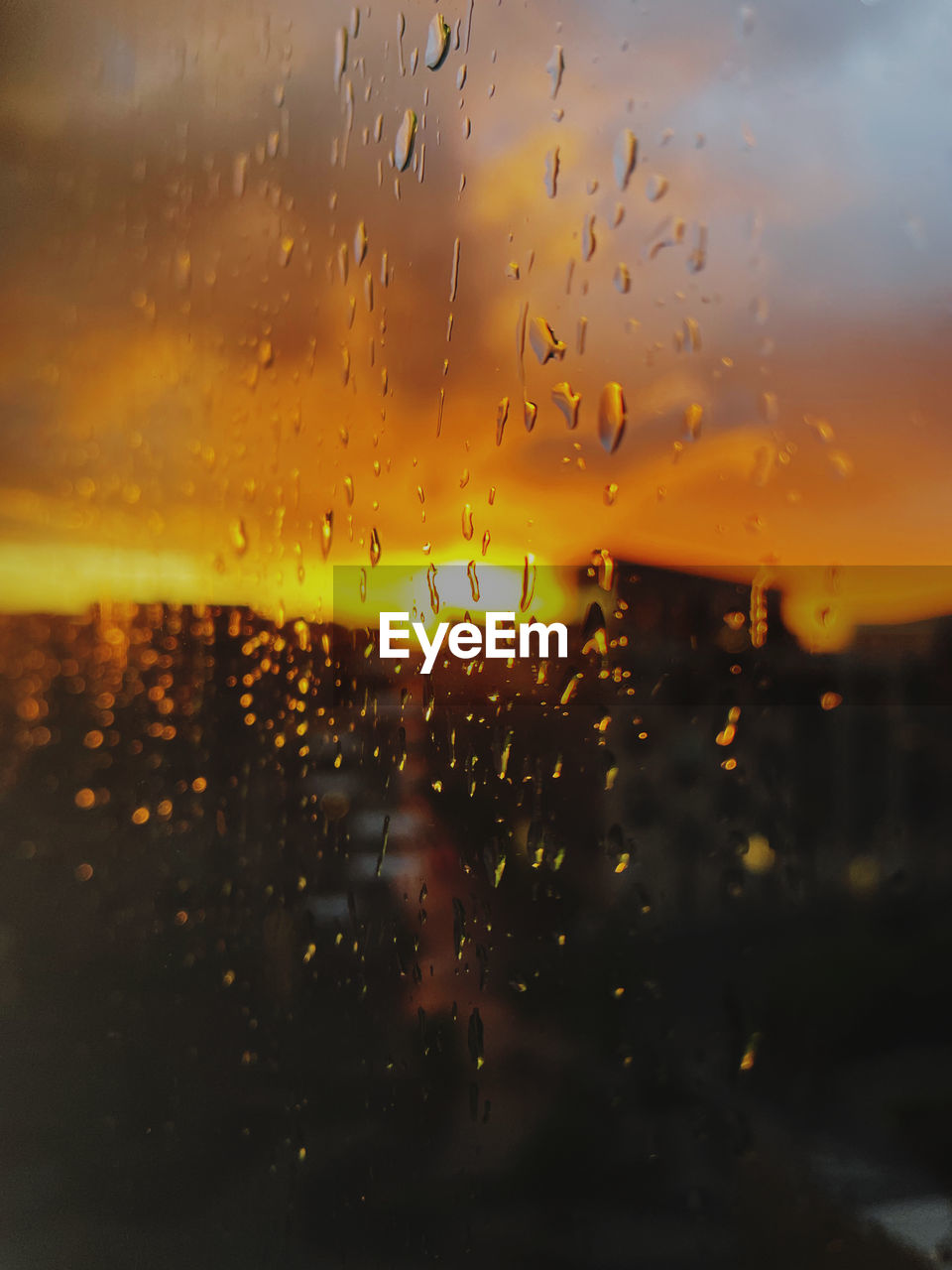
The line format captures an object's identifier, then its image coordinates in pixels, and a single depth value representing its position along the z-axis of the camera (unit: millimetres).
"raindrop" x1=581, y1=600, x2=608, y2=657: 109
